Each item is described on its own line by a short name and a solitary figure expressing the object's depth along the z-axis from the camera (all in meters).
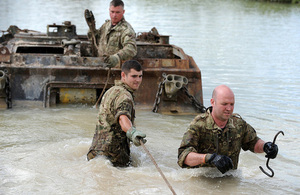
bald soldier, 7.89
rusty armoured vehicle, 13.47
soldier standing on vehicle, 12.93
